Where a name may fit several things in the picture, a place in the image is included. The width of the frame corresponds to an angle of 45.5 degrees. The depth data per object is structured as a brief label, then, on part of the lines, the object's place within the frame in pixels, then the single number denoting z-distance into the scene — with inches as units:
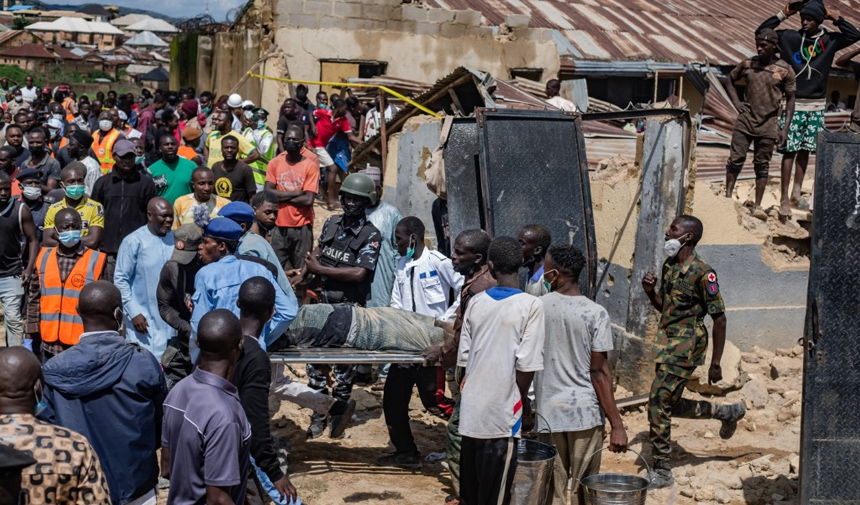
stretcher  241.3
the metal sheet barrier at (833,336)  219.9
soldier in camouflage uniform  255.6
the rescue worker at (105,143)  476.4
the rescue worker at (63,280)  265.4
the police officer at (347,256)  295.0
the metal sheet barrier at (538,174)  318.7
